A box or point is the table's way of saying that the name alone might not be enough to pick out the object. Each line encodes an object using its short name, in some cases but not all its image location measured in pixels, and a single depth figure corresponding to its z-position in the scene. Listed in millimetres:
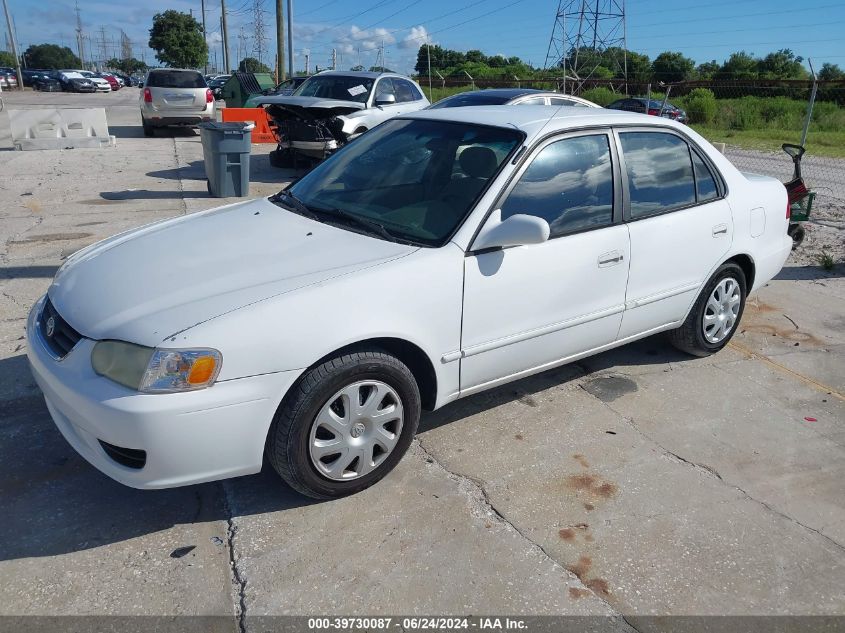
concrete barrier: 13922
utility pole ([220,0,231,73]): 51969
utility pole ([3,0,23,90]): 47781
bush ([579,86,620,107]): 32125
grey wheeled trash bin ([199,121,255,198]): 9586
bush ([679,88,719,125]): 28516
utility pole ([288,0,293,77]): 35378
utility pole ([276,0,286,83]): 32625
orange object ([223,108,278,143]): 16312
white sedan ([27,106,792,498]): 2703
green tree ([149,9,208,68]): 63634
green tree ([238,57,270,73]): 63838
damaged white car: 11156
